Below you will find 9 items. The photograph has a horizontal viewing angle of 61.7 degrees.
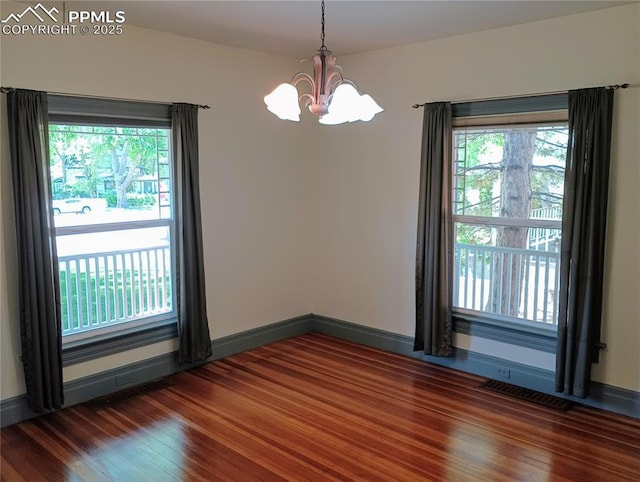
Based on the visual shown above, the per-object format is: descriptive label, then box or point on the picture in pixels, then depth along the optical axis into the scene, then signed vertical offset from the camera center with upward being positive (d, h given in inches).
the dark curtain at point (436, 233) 172.4 -15.9
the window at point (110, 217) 151.2 -9.6
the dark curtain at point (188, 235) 170.7 -16.2
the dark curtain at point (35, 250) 135.0 -16.6
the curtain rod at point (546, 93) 139.0 +25.9
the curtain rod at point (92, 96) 132.7 +25.1
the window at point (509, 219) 158.6 -10.8
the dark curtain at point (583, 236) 141.4 -13.9
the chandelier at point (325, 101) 96.6 +15.4
